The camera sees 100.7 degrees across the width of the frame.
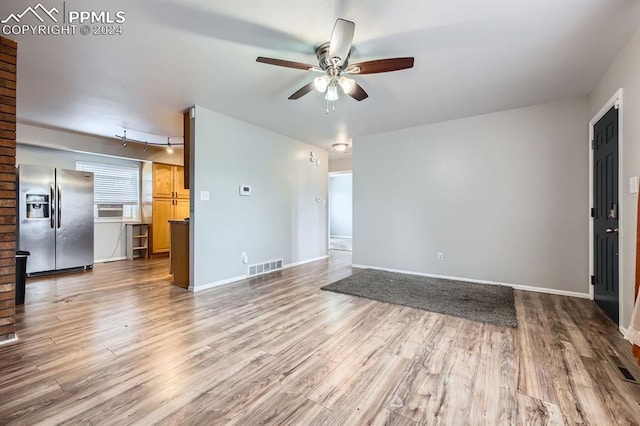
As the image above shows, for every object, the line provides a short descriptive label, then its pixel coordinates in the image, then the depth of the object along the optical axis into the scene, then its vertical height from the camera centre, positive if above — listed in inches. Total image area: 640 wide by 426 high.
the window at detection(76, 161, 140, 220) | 231.0 +19.5
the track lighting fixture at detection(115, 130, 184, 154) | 214.3 +59.8
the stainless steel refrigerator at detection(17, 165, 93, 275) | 173.6 -4.4
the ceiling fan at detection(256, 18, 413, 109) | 75.9 +48.2
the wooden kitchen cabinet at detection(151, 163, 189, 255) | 249.1 +10.1
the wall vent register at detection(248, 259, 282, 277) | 180.7 -40.0
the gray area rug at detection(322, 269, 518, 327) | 113.4 -43.0
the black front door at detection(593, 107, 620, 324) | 102.5 -0.6
